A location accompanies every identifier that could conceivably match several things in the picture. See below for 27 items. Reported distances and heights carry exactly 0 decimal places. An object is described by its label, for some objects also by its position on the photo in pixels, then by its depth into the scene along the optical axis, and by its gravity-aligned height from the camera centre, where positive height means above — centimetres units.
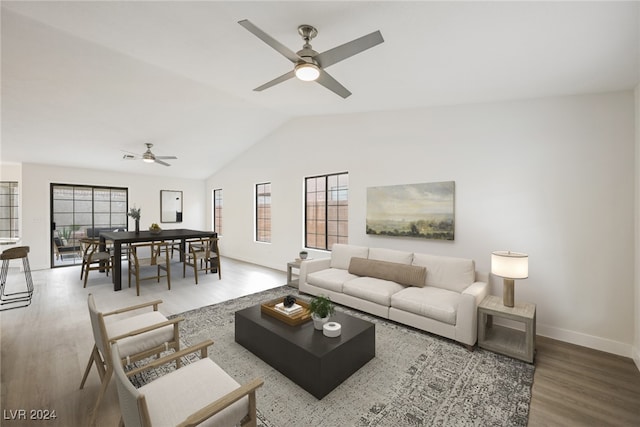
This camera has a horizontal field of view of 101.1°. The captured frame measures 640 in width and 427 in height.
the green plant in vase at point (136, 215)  563 -4
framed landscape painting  370 +4
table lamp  266 -57
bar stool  362 -128
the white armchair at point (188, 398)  111 -99
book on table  264 -99
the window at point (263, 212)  657 +2
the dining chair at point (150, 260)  436 -85
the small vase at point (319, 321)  240 -99
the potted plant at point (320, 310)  237 -88
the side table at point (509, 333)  248 -125
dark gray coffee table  205 -117
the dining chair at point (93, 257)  494 -84
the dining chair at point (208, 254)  512 -81
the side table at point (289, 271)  475 -108
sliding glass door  641 -5
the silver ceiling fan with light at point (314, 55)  176 +119
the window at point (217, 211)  841 +6
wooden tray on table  255 -102
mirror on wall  805 +22
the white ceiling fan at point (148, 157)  518 +110
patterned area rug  183 -141
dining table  459 -48
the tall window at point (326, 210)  509 +6
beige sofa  280 -97
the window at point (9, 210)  635 +7
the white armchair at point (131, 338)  174 -95
